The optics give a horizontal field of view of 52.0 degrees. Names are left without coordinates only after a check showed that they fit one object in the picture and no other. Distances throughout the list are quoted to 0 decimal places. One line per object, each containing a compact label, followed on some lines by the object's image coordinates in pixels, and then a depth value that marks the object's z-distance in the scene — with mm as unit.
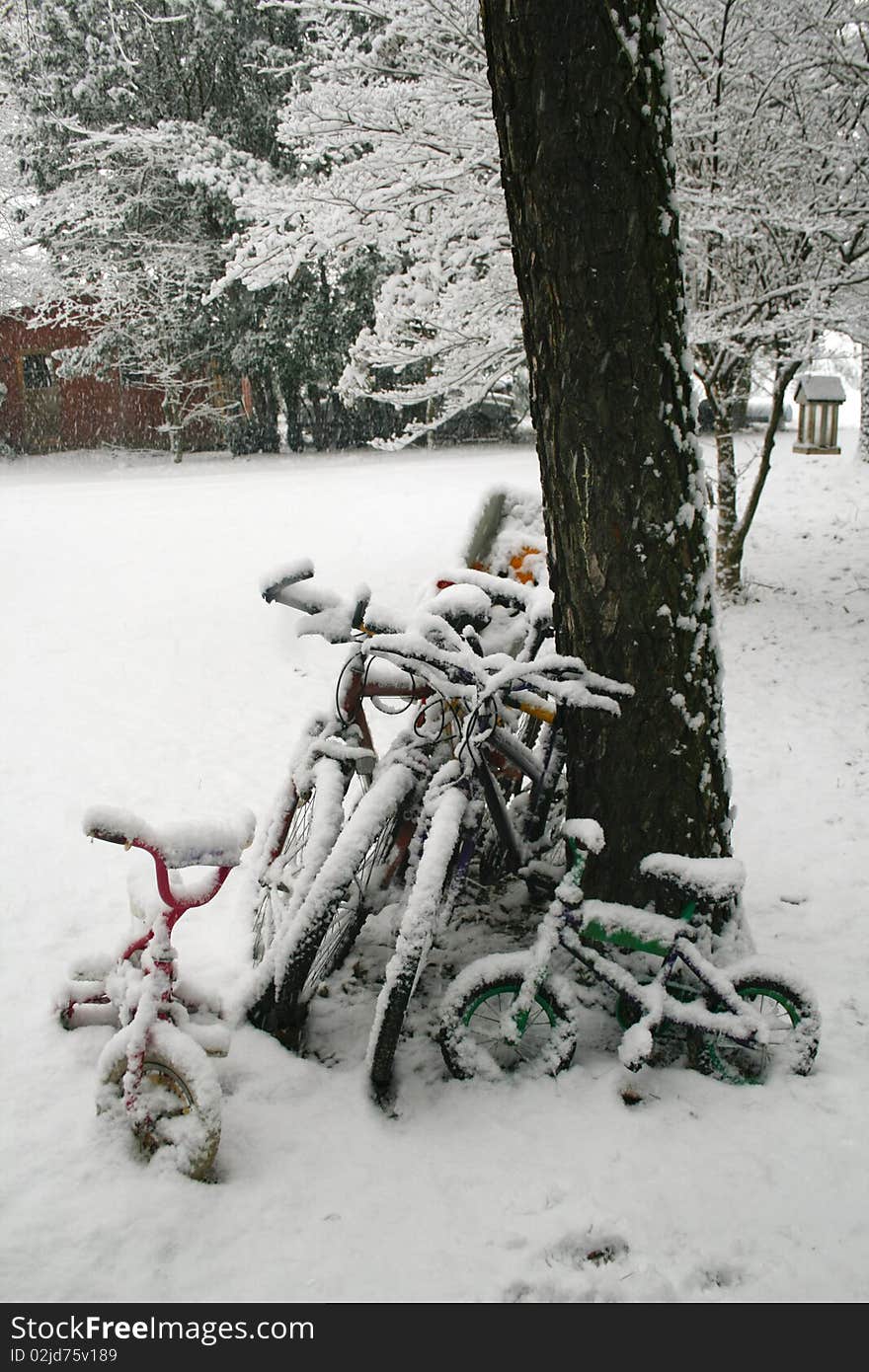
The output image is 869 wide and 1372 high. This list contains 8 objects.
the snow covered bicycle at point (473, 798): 2525
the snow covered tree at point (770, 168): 6465
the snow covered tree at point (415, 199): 6672
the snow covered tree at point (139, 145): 19766
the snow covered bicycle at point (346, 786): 2633
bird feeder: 15320
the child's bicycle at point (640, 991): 2650
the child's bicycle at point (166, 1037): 2285
